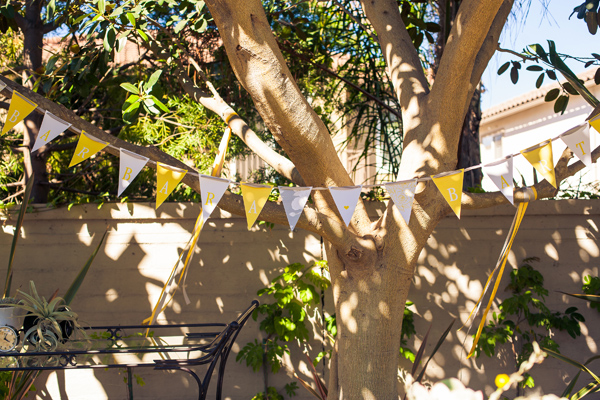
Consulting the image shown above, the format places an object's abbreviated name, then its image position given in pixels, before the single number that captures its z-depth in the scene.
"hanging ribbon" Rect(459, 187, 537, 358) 2.24
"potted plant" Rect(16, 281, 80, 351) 2.02
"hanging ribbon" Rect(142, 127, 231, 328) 2.40
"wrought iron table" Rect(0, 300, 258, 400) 1.89
